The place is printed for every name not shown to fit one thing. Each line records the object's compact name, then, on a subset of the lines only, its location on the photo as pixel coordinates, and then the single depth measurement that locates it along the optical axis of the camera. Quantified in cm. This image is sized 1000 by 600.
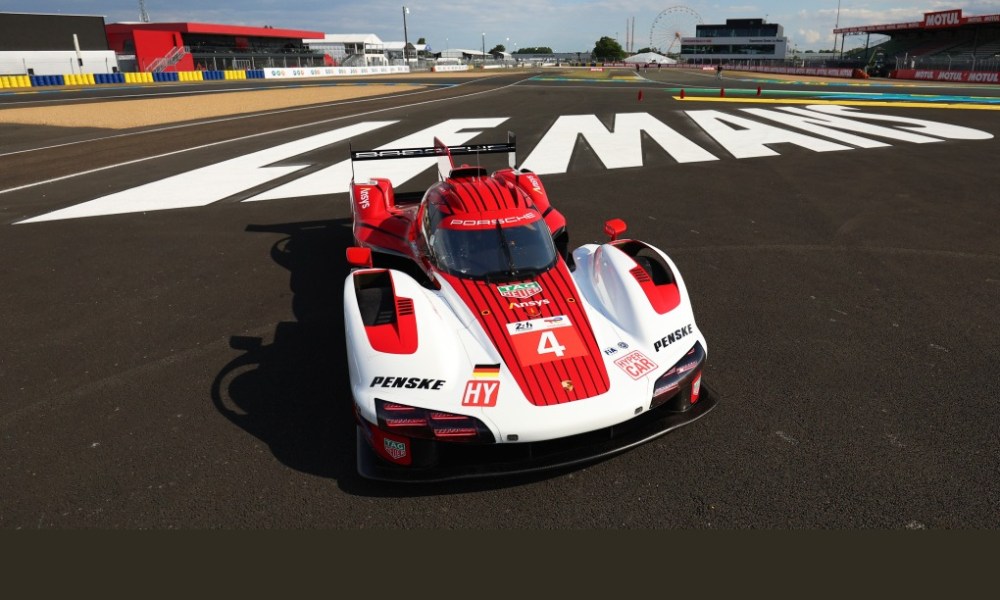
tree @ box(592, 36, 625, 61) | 17388
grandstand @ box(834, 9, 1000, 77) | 4759
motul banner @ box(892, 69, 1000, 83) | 3912
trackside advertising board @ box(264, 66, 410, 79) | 7000
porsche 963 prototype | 347
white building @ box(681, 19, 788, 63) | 14038
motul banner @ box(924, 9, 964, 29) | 6059
